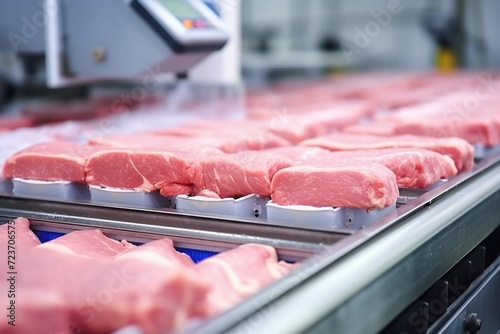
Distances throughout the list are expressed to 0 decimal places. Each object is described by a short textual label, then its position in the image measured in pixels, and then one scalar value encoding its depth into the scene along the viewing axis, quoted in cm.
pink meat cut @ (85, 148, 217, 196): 181
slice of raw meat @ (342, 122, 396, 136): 260
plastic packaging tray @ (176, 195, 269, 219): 169
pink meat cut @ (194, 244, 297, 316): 122
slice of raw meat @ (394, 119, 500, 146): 260
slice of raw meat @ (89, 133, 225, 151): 215
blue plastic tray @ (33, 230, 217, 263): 152
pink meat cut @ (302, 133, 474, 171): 220
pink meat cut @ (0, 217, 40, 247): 151
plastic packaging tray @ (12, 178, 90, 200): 187
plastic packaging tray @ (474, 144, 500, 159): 258
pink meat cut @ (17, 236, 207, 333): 110
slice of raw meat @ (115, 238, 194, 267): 129
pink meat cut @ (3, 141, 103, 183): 189
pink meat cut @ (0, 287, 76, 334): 116
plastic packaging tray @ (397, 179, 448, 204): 183
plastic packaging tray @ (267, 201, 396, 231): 158
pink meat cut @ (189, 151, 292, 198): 173
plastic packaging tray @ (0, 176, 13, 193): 195
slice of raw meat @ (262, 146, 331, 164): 202
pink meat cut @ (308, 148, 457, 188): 194
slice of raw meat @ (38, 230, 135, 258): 142
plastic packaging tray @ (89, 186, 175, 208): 180
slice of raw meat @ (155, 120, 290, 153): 232
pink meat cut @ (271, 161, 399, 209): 161
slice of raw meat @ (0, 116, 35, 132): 293
